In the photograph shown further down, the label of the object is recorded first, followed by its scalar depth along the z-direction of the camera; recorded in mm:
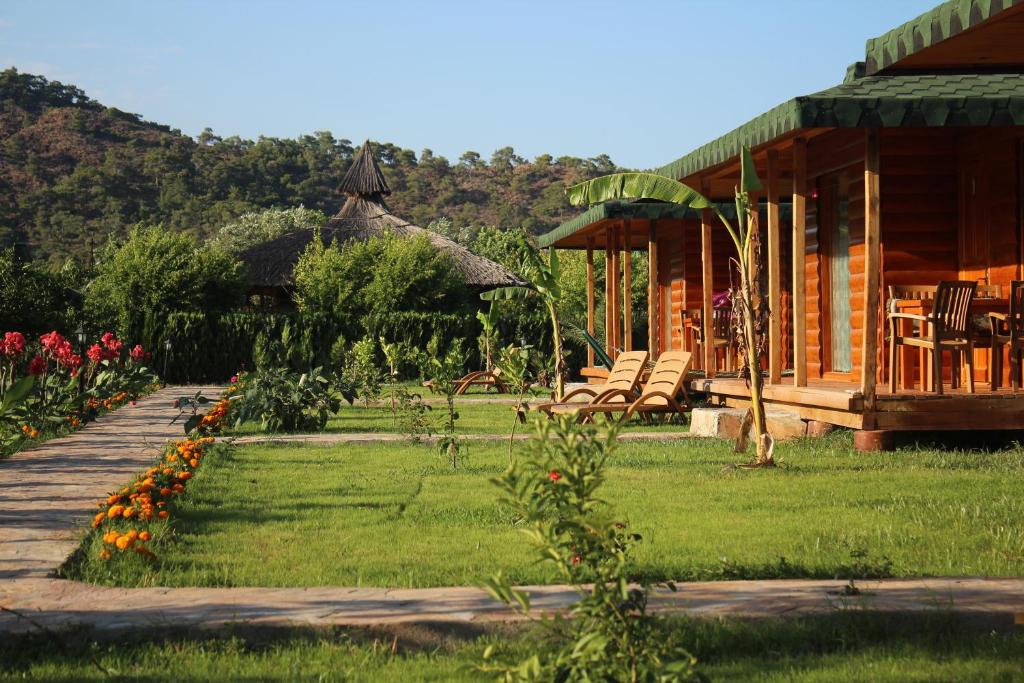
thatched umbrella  37062
